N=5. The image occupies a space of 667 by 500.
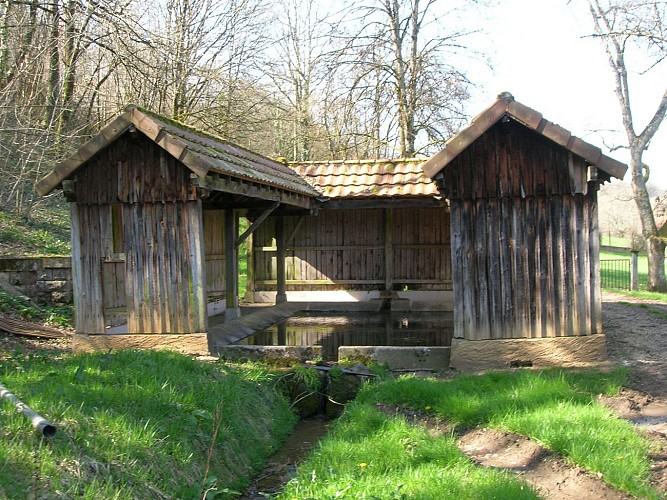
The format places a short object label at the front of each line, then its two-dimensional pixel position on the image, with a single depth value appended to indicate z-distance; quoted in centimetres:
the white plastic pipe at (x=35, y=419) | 441
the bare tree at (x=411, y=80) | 2188
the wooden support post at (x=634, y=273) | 1936
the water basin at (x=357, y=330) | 1083
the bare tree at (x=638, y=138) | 1933
